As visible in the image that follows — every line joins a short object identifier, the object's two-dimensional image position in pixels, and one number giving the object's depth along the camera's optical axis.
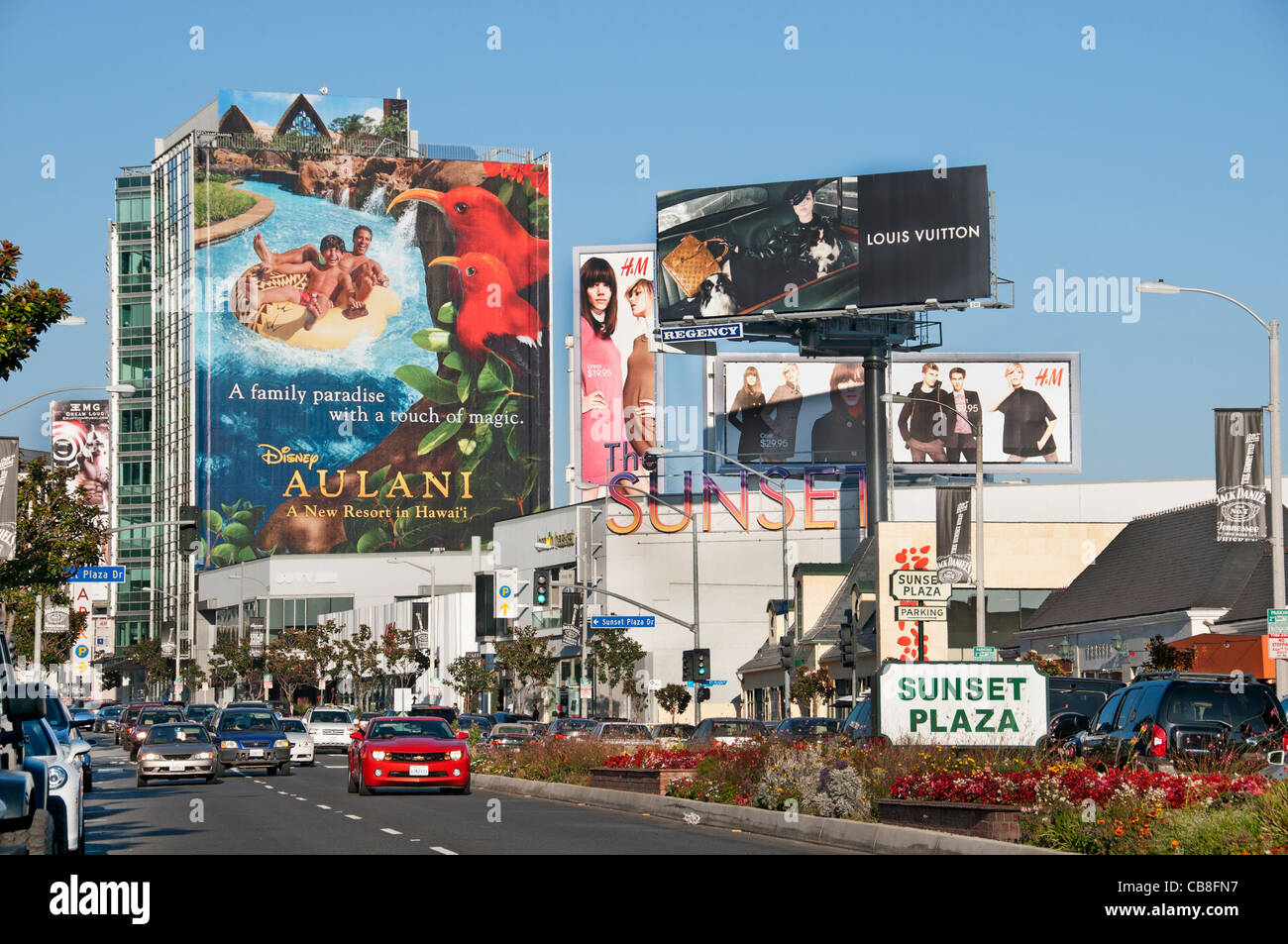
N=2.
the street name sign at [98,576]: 61.95
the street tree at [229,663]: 129.88
